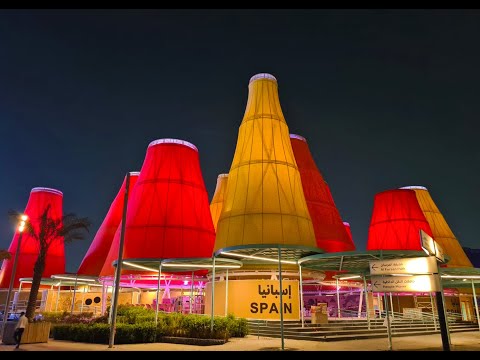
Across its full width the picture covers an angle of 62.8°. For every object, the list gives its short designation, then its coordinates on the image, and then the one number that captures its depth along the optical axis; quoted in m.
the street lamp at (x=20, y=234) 17.65
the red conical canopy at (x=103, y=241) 35.94
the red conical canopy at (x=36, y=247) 41.50
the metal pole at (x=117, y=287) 14.06
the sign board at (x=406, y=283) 11.62
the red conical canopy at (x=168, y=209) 27.70
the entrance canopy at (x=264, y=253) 17.56
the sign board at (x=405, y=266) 11.88
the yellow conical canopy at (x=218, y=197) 37.44
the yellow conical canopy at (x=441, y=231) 38.28
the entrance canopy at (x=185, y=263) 19.36
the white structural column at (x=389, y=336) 13.87
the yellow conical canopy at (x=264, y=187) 23.84
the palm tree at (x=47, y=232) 25.12
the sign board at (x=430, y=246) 11.51
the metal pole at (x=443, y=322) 11.08
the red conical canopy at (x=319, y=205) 31.45
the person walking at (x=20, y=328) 14.34
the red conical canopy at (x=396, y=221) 33.72
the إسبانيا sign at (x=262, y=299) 23.61
